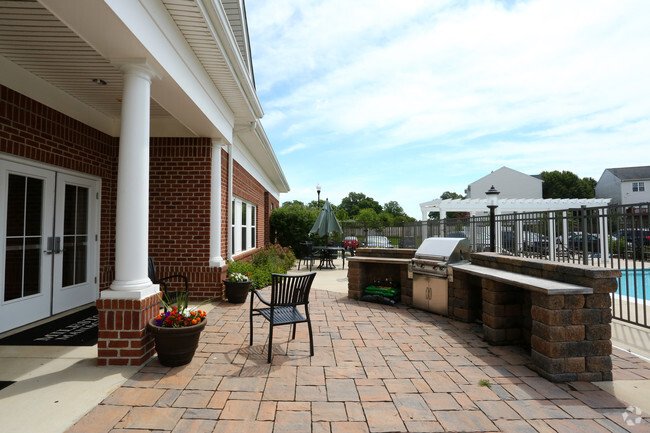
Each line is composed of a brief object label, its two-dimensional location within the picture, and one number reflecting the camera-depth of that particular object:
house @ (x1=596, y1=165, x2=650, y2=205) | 34.09
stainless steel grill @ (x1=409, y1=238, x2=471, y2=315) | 5.12
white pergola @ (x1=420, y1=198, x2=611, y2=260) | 16.20
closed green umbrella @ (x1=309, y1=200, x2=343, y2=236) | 11.89
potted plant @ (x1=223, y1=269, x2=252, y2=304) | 5.85
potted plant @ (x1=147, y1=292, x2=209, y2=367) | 3.21
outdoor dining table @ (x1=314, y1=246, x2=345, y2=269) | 11.66
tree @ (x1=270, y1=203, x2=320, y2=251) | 14.58
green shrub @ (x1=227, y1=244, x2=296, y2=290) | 6.50
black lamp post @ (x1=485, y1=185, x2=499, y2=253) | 6.59
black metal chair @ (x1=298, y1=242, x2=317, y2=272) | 13.51
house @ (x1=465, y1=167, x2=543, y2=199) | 34.38
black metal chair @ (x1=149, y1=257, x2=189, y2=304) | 5.21
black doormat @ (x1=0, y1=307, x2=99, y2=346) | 3.82
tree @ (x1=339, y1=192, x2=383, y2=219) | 74.06
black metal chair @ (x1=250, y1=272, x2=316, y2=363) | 3.56
